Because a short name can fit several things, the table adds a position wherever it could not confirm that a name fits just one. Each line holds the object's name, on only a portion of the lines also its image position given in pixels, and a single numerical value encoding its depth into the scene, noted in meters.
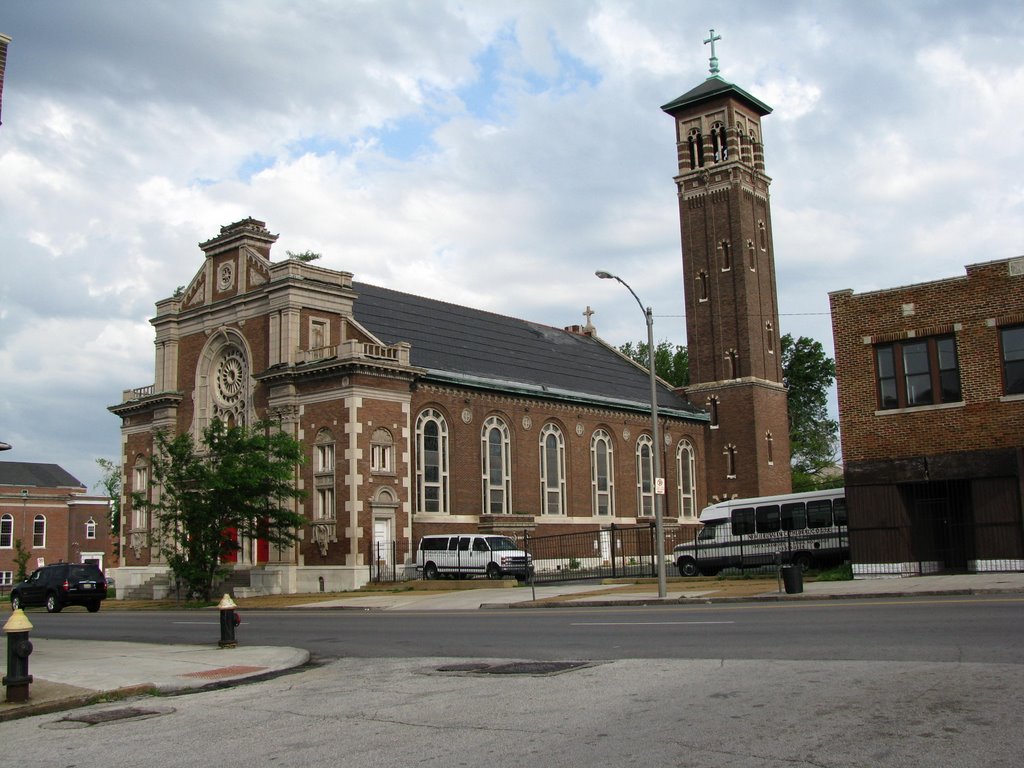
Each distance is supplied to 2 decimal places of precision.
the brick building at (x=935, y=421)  26.83
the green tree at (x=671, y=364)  89.19
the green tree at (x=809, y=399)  87.94
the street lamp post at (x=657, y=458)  26.38
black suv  37.47
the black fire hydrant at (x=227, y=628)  18.09
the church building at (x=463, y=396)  43.66
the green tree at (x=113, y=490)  86.11
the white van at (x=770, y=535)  35.00
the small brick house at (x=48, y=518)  84.56
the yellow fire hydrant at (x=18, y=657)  12.02
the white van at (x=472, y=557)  40.28
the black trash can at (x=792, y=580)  24.28
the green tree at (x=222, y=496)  39.25
